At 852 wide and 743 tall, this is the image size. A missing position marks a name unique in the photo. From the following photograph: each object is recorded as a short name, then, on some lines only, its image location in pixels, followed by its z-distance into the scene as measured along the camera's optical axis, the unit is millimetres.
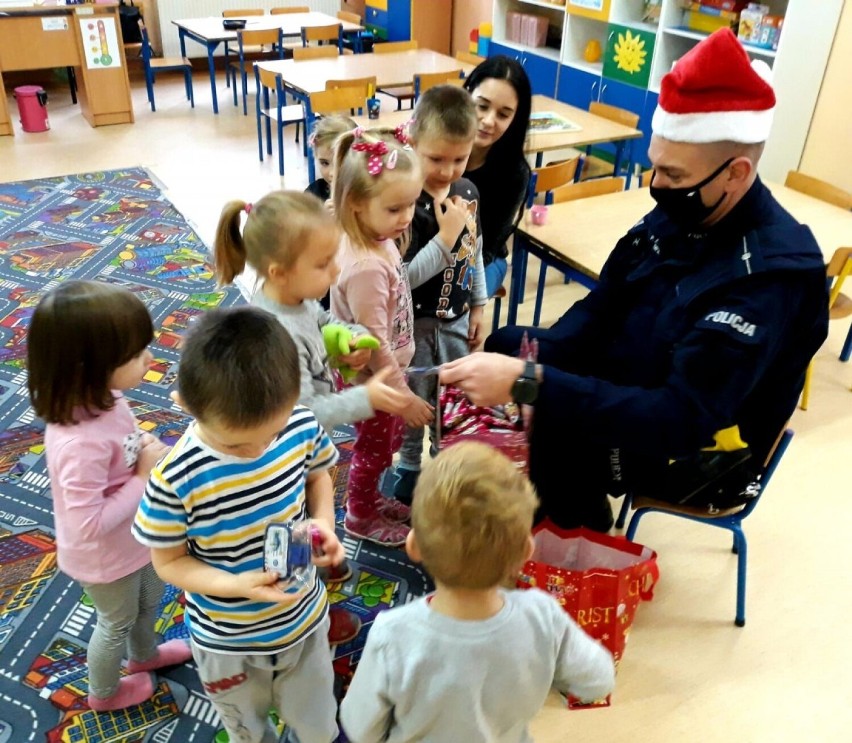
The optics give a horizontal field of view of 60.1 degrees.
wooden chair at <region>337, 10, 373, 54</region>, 8047
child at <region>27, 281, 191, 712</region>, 1394
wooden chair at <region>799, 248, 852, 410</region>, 2861
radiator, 8773
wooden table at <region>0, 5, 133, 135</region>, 6594
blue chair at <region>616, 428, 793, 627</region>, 1952
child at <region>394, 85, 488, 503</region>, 2197
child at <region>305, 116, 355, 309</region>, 2546
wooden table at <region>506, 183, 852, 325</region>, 2934
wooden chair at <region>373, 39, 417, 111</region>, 6317
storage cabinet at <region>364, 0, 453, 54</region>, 8180
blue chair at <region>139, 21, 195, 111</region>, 7406
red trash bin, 6430
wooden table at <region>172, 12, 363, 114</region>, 7328
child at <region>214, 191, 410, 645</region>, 1624
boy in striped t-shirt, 1185
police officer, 1672
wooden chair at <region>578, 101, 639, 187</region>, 4707
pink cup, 3164
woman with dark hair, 2777
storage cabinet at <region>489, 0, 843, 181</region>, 4922
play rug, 1918
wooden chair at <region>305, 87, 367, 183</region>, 4934
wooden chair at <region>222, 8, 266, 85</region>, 8370
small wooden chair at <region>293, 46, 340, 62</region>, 6055
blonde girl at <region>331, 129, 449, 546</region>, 1895
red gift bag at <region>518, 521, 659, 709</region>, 1870
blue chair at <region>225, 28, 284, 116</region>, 7047
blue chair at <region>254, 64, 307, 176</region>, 5523
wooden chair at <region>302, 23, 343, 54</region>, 7438
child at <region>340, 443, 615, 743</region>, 1012
